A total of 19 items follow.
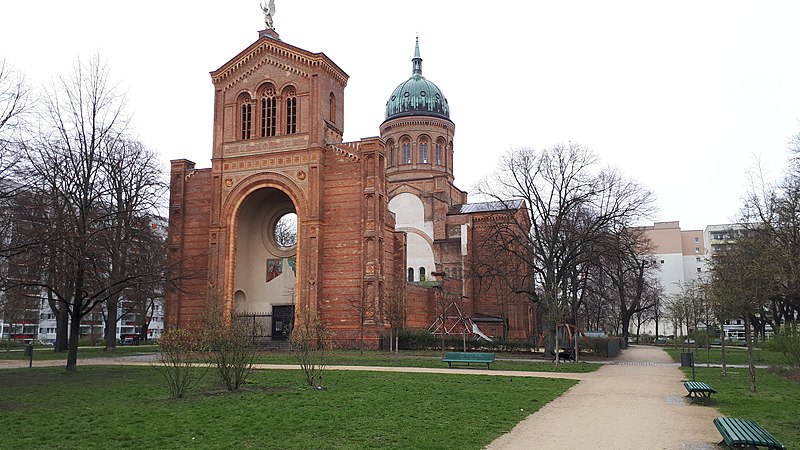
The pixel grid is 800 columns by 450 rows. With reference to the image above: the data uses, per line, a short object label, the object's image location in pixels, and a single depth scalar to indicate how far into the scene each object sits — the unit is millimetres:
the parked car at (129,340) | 54069
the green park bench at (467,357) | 23625
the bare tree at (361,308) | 34719
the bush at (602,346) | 35719
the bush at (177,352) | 14312
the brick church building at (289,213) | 36688
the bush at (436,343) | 36531
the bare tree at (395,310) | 33562
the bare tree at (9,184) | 16062
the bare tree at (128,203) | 29047
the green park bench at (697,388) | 14314
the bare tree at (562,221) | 32875
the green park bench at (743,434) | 7988
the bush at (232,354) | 15492
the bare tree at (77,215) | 19844
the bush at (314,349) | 16720
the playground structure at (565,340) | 35075
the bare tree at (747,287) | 17688
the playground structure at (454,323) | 44062
